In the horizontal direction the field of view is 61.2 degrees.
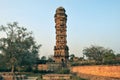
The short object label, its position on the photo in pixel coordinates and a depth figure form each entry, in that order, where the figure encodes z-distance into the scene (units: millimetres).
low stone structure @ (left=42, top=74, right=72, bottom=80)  15045
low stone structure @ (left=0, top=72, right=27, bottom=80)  15479
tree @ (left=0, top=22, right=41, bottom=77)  18826
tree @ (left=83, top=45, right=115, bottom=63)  32200
